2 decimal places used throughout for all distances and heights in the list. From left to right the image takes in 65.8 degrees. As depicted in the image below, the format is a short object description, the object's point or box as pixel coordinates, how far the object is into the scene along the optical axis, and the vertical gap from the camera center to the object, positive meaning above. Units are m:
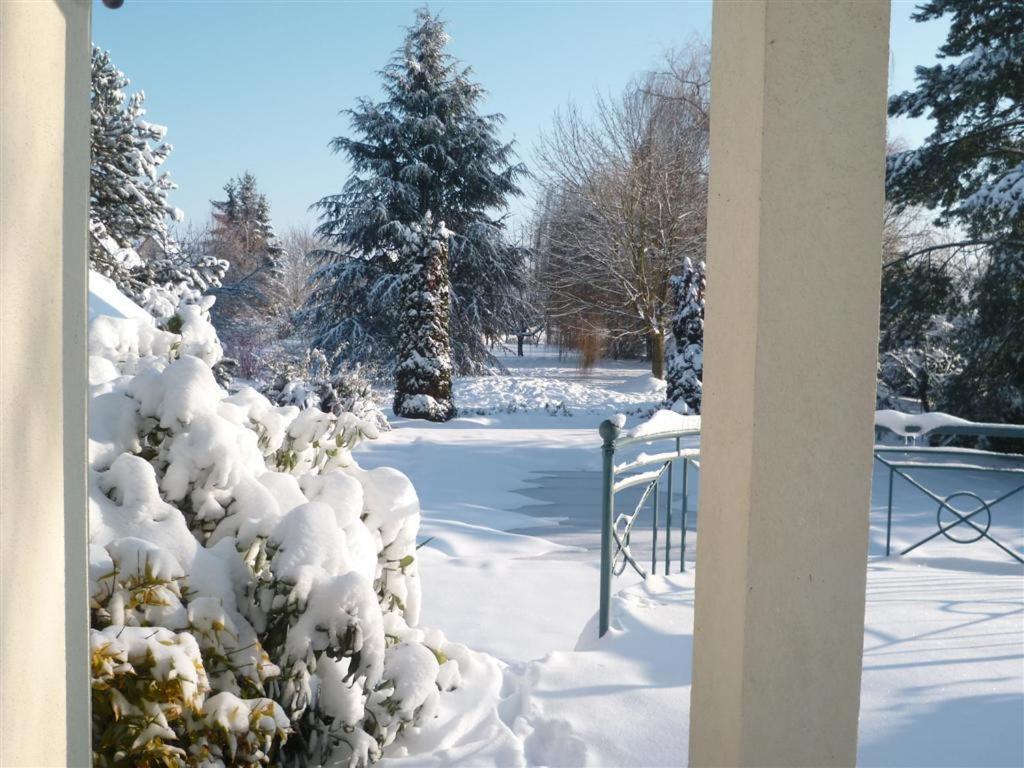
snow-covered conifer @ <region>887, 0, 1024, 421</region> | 9.63 +2.41
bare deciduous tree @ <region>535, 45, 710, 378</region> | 17.27 +3.55
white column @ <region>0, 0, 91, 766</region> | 1.11 -0.07
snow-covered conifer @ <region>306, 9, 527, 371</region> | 15.74 +3.03
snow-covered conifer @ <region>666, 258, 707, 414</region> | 12.14 +0.14
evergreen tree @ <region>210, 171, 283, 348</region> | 16.84 +2.67
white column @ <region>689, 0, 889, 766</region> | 1.08 -0.01
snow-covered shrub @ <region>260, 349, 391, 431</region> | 8.76 -0.58
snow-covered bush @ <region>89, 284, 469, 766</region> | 1.67 -0.63
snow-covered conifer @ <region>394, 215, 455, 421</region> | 12.77 +0.17
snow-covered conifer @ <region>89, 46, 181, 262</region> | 9.59 +2.13
